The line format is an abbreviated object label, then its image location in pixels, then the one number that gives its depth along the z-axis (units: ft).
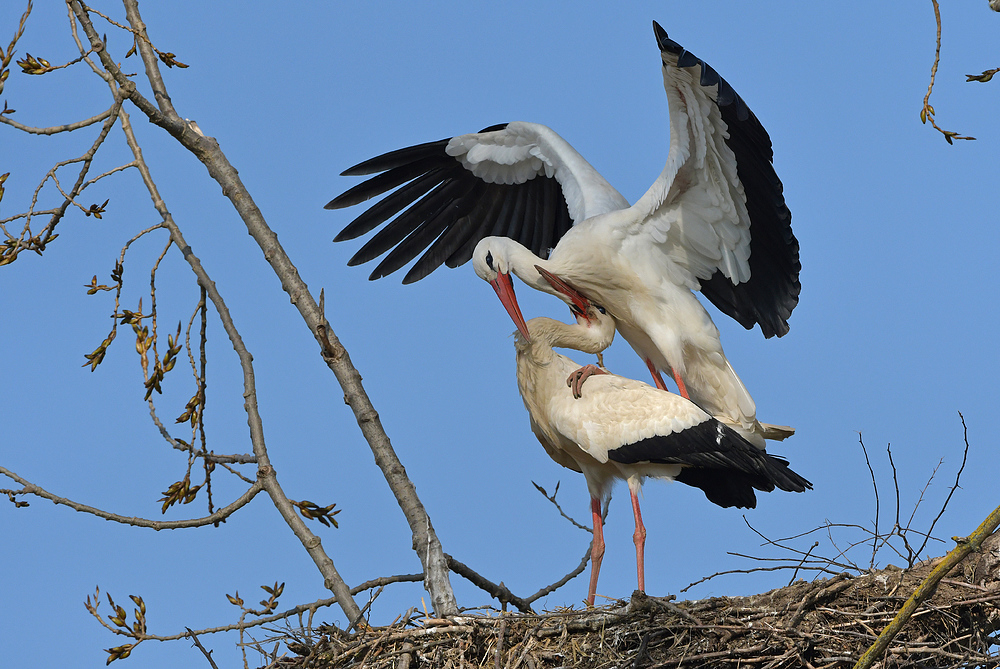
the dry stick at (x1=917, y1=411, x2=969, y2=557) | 29.41
